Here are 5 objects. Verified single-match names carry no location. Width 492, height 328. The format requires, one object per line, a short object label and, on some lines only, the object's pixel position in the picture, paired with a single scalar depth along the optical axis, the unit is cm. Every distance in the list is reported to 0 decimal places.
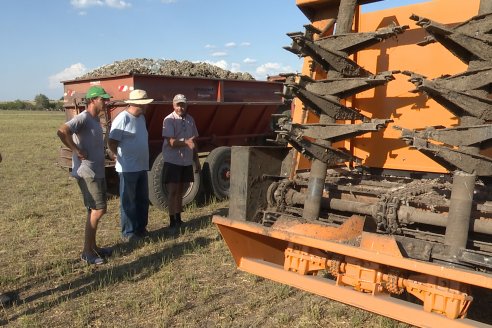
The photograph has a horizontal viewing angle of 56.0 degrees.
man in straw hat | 555
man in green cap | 479
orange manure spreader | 262
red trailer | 704
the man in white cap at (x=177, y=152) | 615
